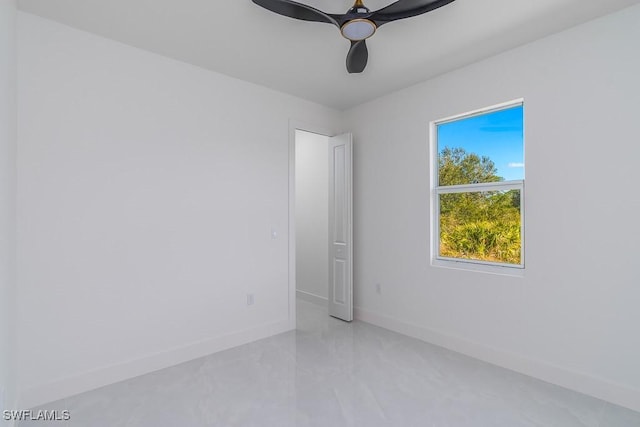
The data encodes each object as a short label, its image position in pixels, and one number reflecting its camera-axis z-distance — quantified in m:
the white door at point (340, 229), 4.07
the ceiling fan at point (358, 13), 1.88
